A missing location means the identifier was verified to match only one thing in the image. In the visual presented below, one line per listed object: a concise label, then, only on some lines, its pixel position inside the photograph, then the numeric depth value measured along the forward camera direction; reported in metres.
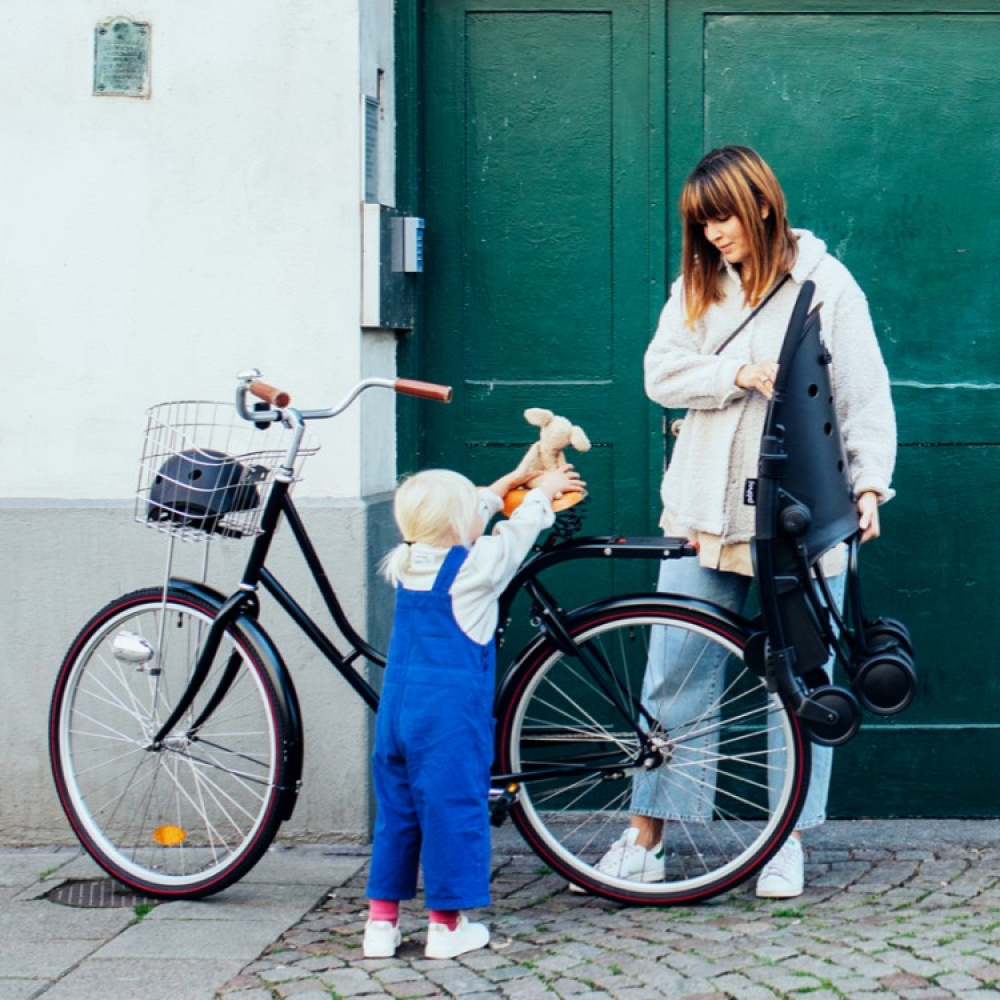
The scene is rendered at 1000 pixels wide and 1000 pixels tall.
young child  7.28
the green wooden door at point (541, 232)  9.66
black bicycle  7.82
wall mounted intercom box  9.03
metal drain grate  8.33
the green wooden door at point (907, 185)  9.57
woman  7.92
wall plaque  9.05
